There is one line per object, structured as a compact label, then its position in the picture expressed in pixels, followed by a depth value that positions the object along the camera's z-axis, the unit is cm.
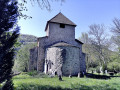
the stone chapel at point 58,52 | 1370
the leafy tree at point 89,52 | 2756
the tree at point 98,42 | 2520
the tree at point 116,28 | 1874
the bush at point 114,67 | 2291
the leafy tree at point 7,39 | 417
